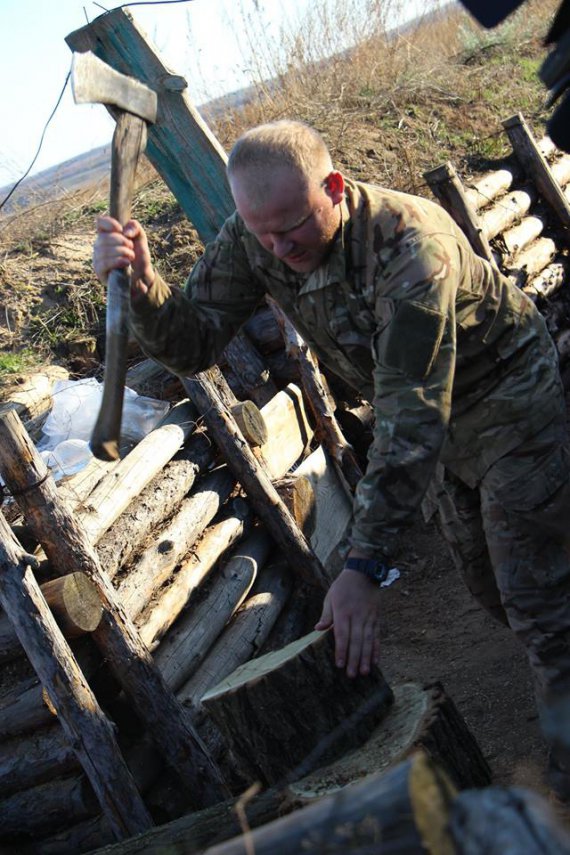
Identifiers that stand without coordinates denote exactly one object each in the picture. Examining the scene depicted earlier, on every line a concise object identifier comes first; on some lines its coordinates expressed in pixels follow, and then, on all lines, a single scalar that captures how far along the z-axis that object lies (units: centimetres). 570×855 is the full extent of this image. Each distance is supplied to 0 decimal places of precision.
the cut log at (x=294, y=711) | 291
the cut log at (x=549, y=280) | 830
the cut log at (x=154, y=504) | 474
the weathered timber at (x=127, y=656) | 427
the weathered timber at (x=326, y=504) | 641
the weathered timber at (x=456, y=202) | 739
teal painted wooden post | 546
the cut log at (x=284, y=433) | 620
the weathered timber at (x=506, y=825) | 122
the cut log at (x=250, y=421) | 580
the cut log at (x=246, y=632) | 484
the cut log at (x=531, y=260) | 805
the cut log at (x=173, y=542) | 472
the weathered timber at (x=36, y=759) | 419
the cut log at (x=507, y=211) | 824
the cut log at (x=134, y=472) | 467
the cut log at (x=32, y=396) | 636
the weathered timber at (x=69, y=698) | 399
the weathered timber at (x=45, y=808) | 414
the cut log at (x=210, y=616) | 479
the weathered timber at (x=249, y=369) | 674
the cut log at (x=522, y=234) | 830
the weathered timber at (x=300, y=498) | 588
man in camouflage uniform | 296
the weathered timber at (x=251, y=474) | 566
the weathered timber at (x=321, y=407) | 661
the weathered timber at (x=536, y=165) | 910
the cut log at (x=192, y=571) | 475
